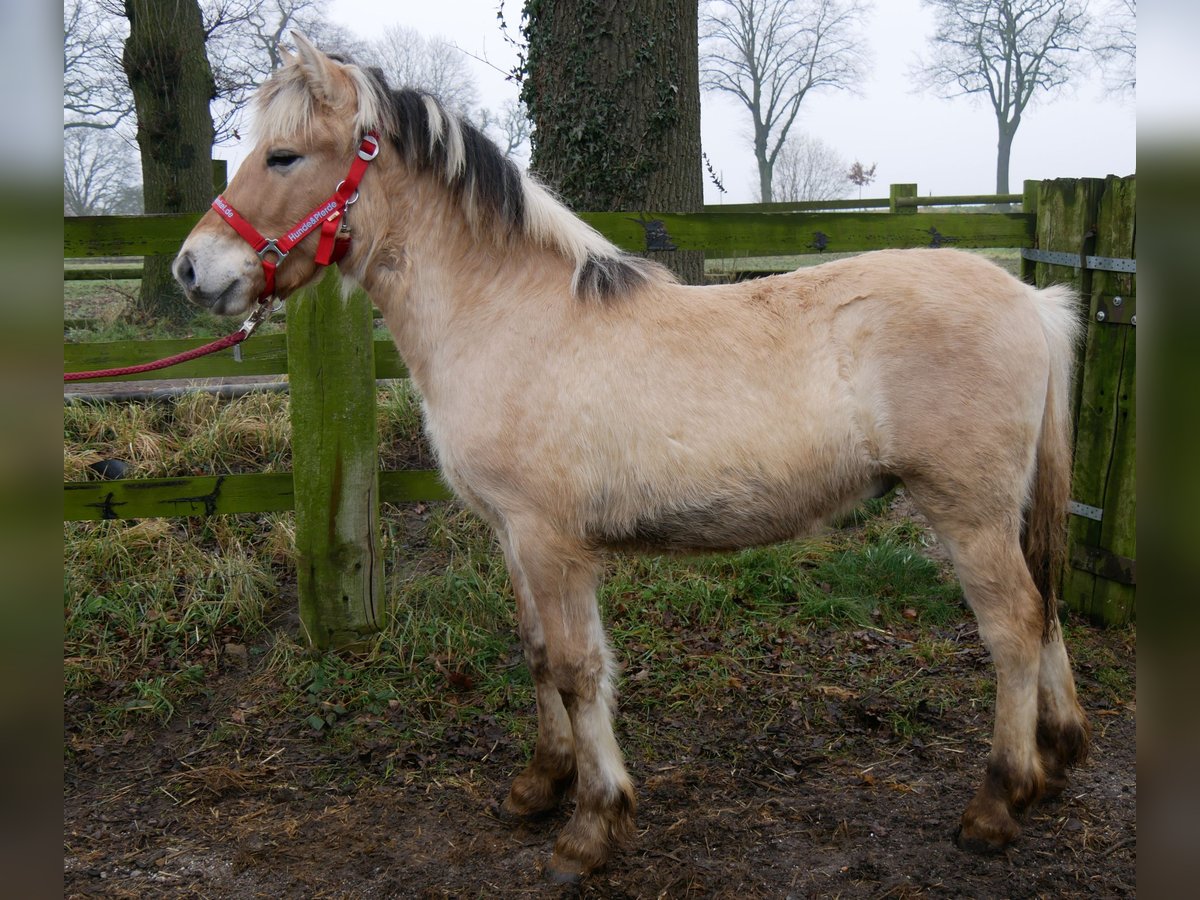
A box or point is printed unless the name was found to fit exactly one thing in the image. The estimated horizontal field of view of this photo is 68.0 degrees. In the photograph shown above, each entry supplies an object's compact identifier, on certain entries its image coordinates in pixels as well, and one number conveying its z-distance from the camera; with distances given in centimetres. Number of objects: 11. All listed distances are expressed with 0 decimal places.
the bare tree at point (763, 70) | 4094
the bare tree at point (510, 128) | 2187
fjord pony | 291
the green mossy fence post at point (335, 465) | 417
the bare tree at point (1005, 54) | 3541
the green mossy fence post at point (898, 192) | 1423
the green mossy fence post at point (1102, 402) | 454
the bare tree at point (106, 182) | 2618
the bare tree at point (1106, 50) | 2781
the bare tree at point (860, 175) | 3362
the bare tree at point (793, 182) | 3738
